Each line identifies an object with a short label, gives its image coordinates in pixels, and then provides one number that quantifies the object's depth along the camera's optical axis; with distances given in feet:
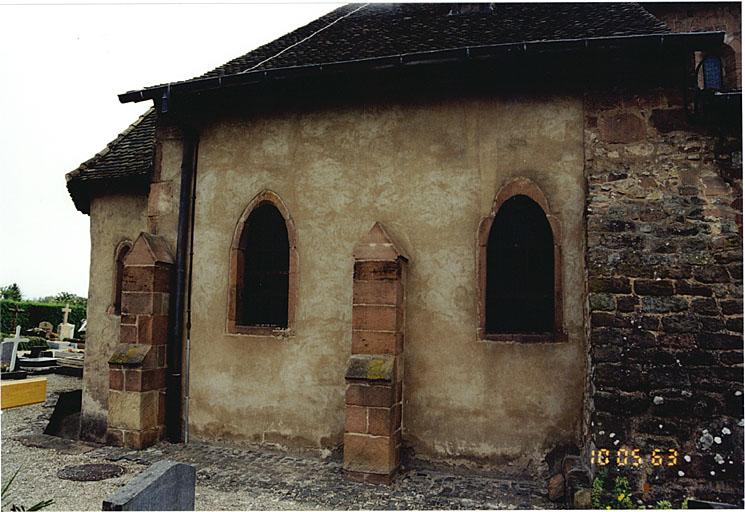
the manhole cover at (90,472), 21.50
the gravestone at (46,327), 72.38
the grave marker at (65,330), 70.99
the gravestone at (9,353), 43.52
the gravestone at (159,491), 10.12
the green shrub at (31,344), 57.88
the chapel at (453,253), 19.33
